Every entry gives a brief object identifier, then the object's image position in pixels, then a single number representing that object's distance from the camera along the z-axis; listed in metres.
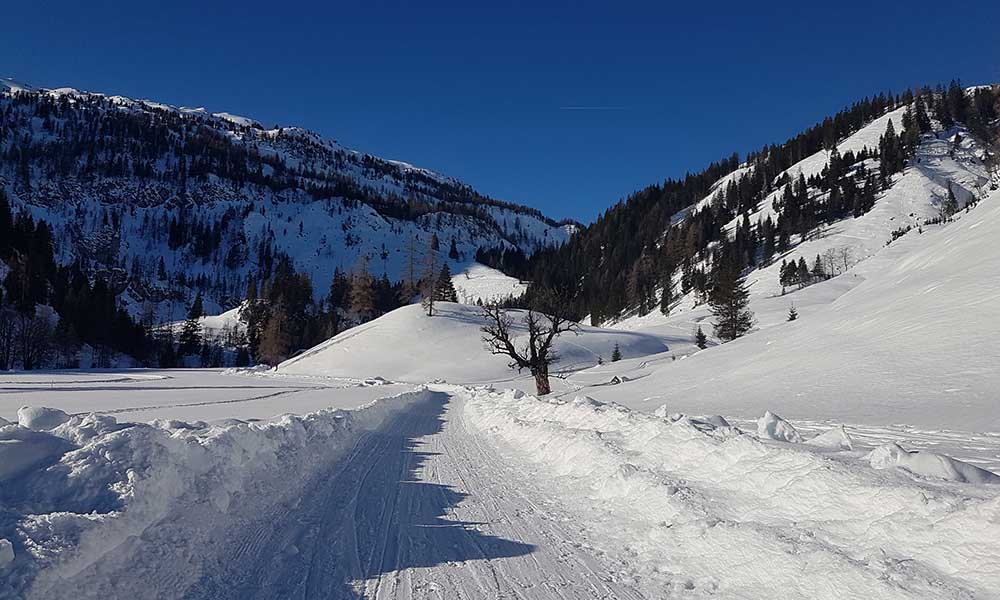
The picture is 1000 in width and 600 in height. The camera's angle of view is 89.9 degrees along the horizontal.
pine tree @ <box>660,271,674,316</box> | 106.69
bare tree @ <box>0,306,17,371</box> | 69.12
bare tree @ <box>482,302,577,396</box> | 29.28
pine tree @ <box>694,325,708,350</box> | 57.26
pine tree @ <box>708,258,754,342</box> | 50.84
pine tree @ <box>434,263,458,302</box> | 99.50
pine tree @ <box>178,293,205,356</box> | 111.25
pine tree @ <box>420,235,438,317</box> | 82.01
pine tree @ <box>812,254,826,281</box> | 93.85
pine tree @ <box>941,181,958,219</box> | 95.30
